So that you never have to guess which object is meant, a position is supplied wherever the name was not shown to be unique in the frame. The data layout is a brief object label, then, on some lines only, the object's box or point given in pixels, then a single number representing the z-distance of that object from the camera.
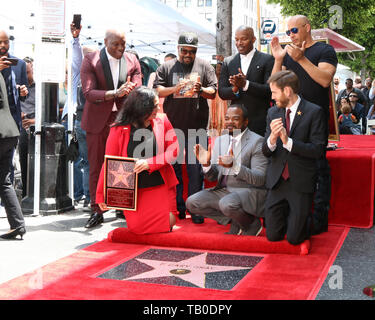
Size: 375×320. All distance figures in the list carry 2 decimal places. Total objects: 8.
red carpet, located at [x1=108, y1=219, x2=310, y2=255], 5.07
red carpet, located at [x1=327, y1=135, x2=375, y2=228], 6.05
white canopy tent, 11.72
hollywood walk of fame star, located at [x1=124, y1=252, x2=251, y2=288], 4.36
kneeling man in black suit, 5.06
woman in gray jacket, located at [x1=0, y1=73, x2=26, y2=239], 5.64
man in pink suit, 6.27
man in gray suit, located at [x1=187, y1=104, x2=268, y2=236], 5.50
